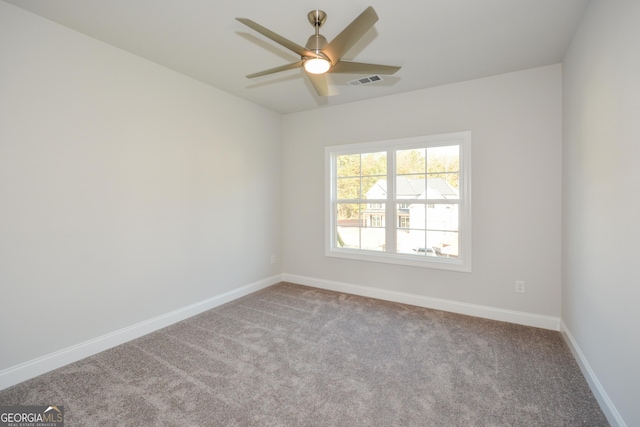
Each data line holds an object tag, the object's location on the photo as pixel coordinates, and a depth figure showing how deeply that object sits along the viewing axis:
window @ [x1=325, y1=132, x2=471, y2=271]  3.41
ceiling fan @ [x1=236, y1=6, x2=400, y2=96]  1.63
